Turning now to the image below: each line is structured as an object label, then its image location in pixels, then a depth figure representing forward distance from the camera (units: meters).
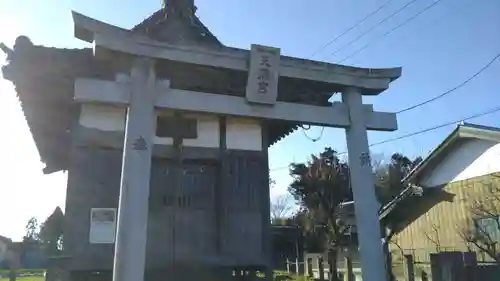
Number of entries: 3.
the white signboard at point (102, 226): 8.30
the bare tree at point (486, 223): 13.48
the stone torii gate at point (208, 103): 6.88
